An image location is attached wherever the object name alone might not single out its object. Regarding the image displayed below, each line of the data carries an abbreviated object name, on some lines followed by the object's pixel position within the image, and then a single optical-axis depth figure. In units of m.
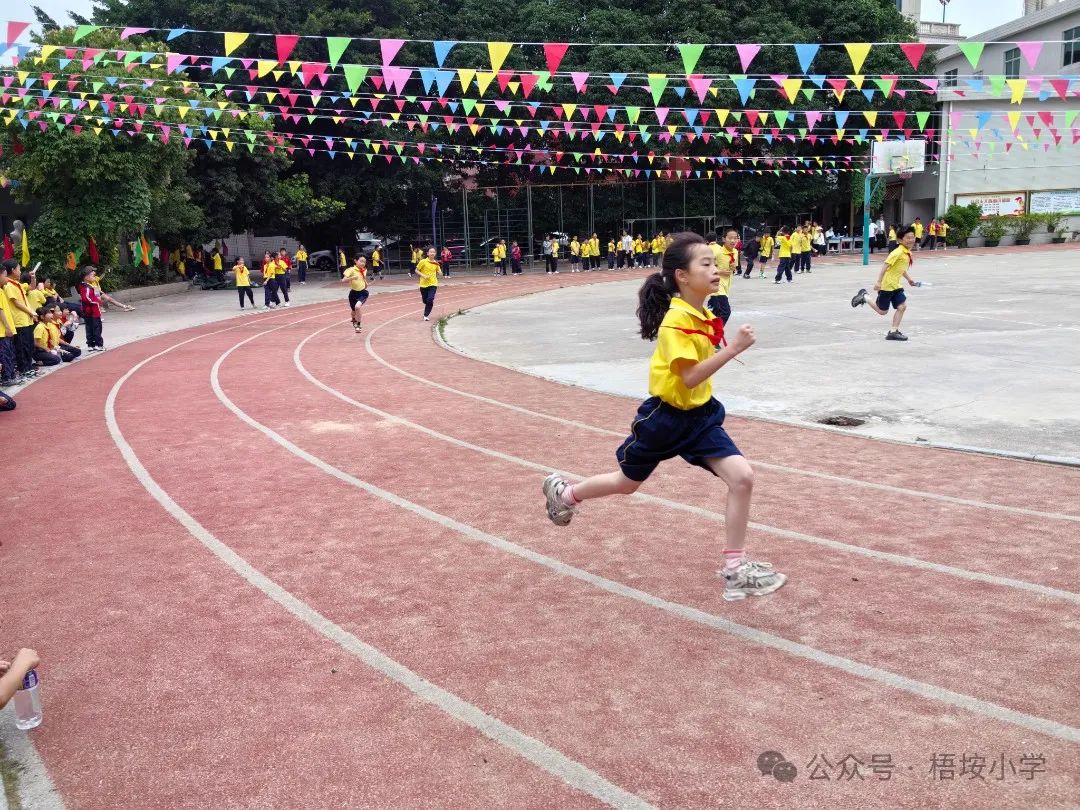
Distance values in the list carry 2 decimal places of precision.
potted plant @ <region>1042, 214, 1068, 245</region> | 40.53
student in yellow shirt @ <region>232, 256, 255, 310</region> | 23.98
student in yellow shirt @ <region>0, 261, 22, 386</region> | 11.66
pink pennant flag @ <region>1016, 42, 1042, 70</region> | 12.14
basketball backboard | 34.81
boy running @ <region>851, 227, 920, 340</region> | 12.61
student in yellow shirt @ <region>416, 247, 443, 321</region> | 18.05
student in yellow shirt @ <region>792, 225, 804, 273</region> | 27.78
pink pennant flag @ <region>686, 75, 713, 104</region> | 14.14
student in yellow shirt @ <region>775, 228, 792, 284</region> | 25.09
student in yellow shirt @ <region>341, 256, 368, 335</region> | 17.11
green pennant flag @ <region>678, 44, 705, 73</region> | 11.37
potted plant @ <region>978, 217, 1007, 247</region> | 39.94
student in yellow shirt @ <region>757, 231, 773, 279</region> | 29.45
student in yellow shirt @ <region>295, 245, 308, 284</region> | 33.91
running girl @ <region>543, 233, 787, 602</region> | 4.20
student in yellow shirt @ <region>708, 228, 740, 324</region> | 12.45
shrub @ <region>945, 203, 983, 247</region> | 40.22
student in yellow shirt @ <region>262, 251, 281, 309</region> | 24.66
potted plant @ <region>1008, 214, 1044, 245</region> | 40.44
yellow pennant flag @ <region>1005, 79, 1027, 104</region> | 15.61
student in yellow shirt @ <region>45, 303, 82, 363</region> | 14.89
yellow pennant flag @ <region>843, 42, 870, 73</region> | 11.06
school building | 39.47
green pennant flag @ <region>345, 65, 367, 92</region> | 13.25
